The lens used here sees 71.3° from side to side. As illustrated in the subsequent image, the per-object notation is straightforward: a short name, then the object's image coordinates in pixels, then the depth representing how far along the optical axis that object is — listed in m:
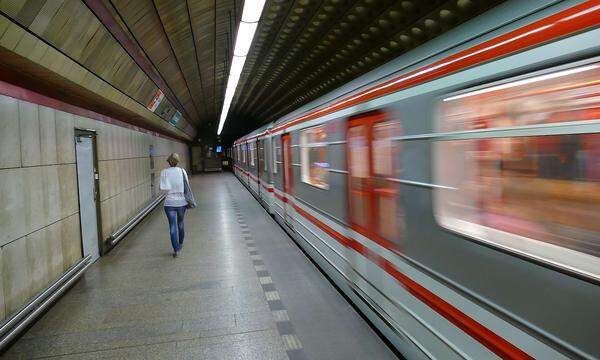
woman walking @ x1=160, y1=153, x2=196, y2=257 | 6.48
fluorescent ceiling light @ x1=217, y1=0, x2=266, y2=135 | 5.07
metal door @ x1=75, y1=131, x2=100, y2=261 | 6.01
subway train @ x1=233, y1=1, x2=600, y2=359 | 1.49
